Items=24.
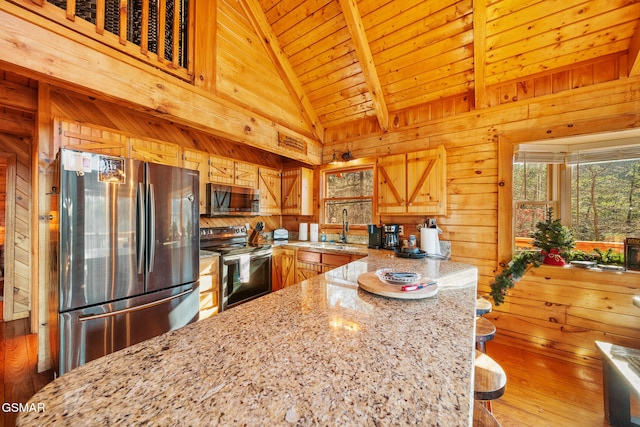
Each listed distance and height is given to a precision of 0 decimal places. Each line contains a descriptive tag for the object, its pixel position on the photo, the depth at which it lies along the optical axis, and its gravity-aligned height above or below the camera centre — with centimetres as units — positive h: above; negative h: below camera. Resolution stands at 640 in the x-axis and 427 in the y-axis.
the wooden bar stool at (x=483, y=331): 136 -72
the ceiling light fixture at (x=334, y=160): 383 +86
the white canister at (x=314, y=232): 400 -33
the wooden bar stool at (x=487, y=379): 99 -75
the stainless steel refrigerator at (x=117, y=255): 163 -33
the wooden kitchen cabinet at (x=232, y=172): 310 +56
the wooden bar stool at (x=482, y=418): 79 -70
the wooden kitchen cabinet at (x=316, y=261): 297 -65
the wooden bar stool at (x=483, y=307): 160 -65
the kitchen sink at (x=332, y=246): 317 -48
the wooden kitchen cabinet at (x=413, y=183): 278 +37
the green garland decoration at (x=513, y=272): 242 -62
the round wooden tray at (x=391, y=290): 109 -37
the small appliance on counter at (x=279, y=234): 409 -38
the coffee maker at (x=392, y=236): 298 -30
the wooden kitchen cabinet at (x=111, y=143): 204 +67
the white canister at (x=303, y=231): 408 -32
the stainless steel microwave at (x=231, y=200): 304 +17
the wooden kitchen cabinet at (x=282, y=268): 346 -82
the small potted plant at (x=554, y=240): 243 -29
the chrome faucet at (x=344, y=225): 372 -20
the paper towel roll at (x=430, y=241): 259 -32
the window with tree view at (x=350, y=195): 370 +28
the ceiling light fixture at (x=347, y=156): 366 +87
